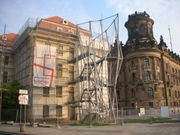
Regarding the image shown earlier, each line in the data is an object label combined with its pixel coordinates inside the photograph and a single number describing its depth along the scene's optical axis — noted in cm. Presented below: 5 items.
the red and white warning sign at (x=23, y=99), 1670
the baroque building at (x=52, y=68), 2888
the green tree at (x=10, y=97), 2988
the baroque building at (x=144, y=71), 4969
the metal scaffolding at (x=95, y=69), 2569
